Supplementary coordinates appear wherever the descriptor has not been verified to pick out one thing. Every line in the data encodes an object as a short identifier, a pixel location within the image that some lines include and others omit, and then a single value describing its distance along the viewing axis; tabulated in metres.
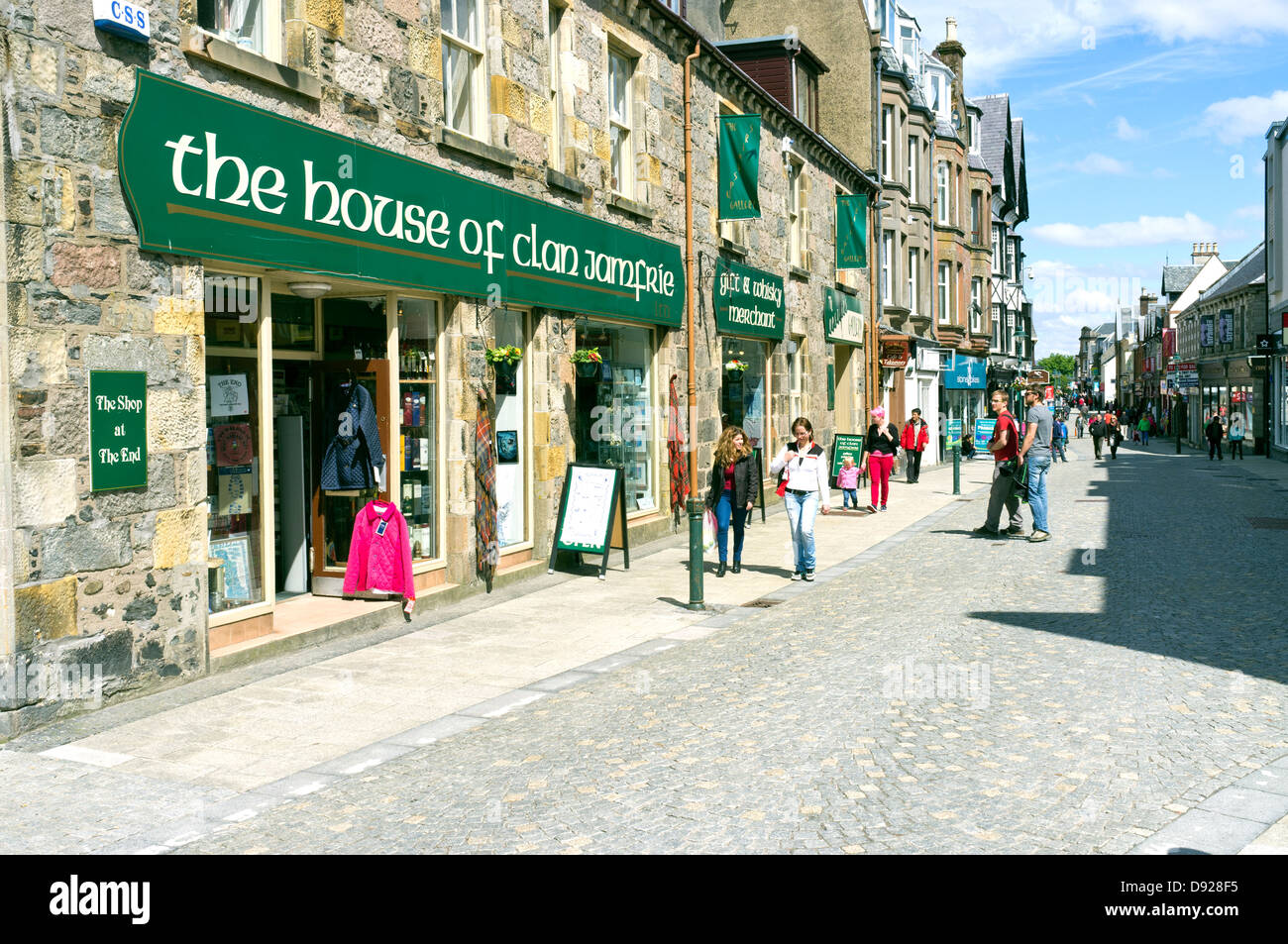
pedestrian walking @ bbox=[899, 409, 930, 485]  27.53
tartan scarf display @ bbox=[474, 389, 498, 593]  11.57
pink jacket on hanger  10.30
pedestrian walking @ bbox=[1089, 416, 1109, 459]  40.66
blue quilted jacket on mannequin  10.34
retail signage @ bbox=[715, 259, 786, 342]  18.48
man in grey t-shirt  16.17
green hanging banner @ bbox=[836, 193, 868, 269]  25.44
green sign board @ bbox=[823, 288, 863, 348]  25.53
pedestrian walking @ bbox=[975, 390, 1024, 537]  16.48
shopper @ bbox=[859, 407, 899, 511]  21.08
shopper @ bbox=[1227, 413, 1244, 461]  39.69
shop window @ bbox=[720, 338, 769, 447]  20.03
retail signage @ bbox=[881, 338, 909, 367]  30.17
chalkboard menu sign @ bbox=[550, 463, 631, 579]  13.05
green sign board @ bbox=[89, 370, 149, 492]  7.33
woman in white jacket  12.96
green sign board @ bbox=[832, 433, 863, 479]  22.38
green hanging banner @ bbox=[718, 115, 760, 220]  17.66
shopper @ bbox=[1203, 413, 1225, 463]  38.97
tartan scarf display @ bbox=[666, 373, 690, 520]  16.62
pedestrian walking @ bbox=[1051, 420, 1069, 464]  39.91
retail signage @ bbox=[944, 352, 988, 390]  42.53
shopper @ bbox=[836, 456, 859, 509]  20.28
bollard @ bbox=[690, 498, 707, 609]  10.95
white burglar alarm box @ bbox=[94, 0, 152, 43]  7.21
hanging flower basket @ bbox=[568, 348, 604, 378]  13.81
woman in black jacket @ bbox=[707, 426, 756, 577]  13.31
